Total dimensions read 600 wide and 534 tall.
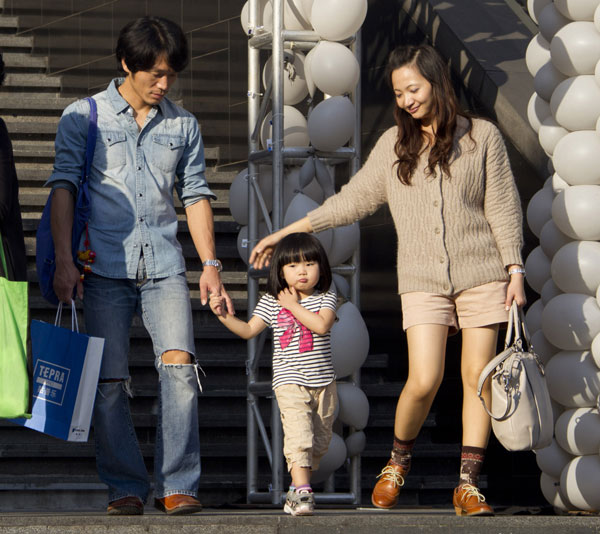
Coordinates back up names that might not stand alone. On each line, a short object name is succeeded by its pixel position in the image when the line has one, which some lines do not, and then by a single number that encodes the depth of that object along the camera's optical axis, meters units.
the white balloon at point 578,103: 12.26
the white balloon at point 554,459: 12.30
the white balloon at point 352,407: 13.66
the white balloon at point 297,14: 14.01
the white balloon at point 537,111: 13.34
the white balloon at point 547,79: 12.91
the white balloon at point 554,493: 12.18
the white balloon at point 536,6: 13.39
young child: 10.48
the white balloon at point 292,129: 14.11
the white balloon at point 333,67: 13.47
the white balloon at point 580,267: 12.06
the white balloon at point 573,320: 12.02
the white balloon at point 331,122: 13.59
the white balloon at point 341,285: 14.02
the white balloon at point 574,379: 12.01
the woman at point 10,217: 9.08
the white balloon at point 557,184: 12.67
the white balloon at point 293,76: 14.21
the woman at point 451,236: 10.00
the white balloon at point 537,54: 13.32
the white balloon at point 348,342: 13.49
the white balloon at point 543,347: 12.55
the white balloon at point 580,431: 11.91
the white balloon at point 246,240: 14.30
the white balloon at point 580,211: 12.02
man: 9.82
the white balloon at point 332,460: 13.42
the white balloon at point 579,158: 12.11
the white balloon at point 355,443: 13.85
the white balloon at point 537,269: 12.99
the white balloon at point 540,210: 12.84
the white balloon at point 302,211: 13.55
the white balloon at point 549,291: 12.62
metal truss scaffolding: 13.70
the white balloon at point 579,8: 12.52
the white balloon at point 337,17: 13.39
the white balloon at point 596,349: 11.72
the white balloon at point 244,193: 14.27
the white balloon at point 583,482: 11.79
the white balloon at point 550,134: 12.95
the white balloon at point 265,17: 14.34
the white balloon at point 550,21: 12.95
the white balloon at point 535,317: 12.93
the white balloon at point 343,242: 13.88
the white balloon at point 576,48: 12.31
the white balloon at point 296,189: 14.04
